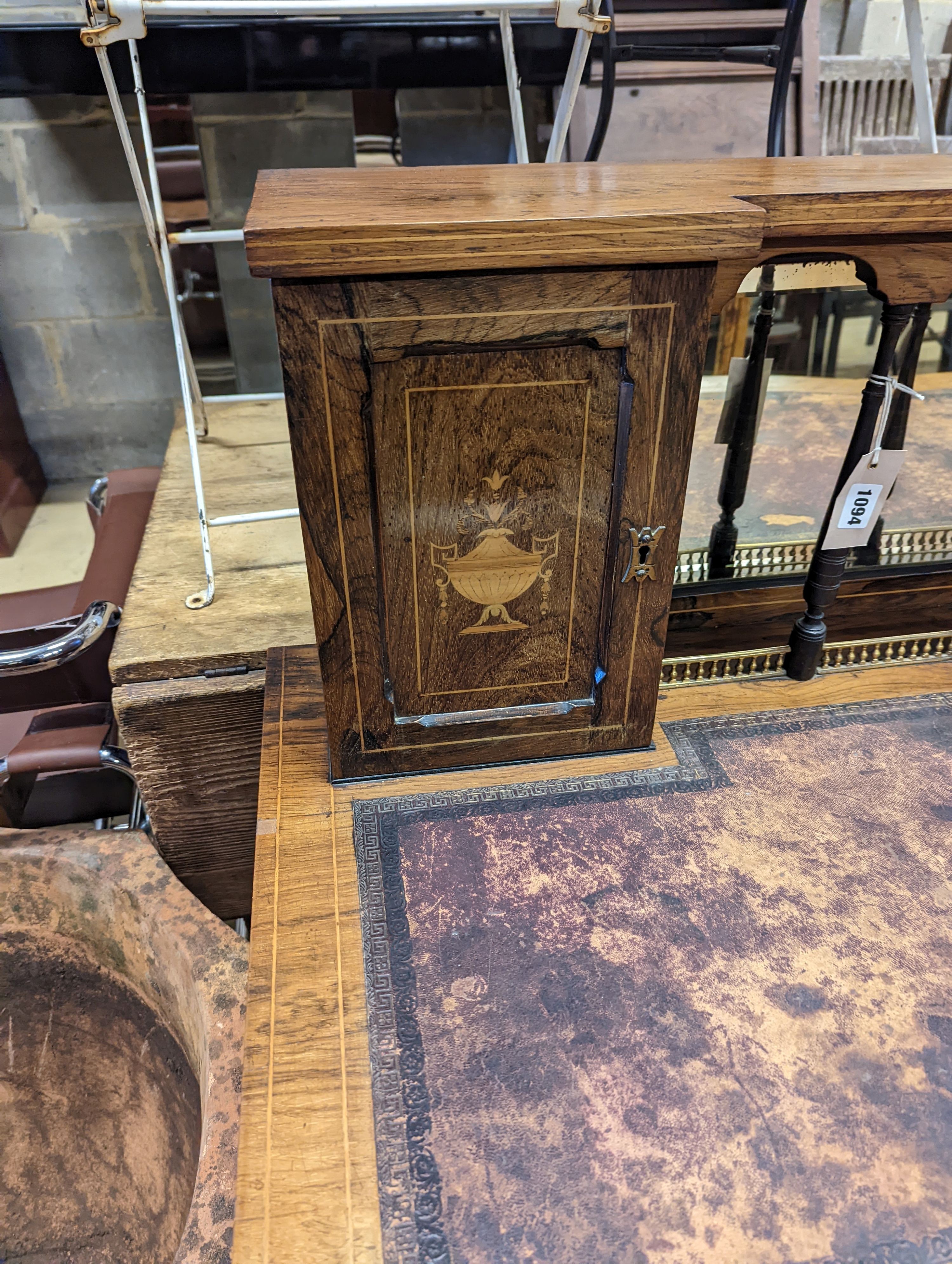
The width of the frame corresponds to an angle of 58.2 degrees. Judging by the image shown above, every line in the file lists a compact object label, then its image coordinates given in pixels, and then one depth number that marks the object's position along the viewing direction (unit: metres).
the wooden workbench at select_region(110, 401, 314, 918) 1.46
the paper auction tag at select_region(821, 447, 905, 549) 1.16
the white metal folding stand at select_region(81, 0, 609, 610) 1.37
